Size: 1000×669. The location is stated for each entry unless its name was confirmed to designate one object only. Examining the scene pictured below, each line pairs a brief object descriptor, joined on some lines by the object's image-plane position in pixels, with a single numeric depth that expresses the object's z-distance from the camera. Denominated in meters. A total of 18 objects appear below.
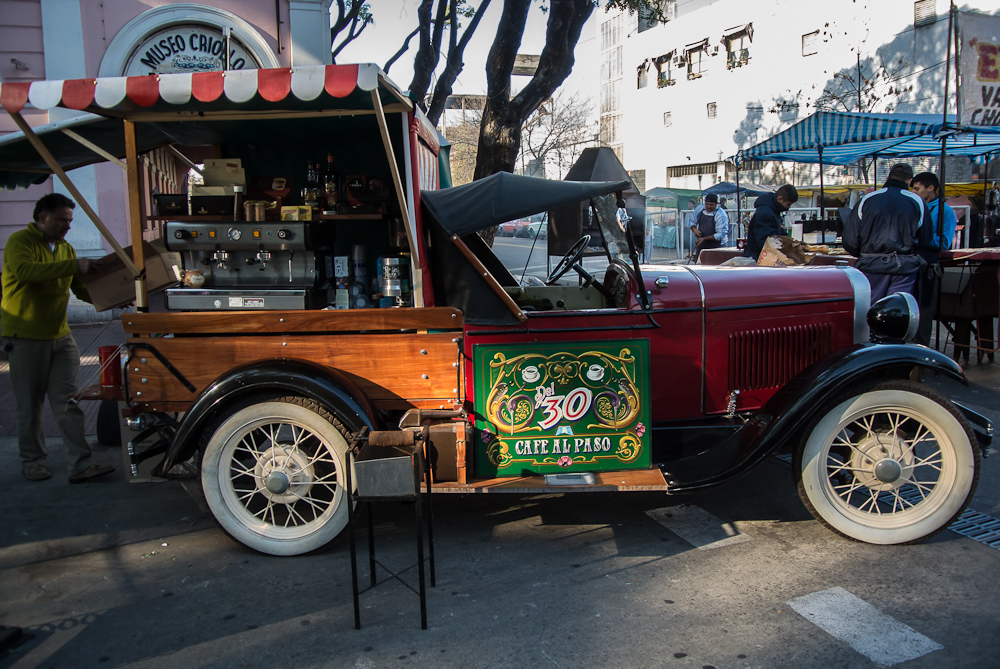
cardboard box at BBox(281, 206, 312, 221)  3.97
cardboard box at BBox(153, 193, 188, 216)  4.09
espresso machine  3.79
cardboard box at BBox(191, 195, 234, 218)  4.10
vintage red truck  3.42
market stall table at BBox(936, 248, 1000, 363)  6.77
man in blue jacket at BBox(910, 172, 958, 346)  6.45
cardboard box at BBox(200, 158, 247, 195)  4.29
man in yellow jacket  4.47
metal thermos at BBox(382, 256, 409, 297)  3.94
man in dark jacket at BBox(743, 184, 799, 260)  8.77
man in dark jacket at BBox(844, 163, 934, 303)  6.13
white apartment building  23.19
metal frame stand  2.79
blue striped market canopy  8.20
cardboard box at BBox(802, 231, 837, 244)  11.23
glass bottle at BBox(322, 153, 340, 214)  4.26
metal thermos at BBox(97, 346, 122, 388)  3.88
